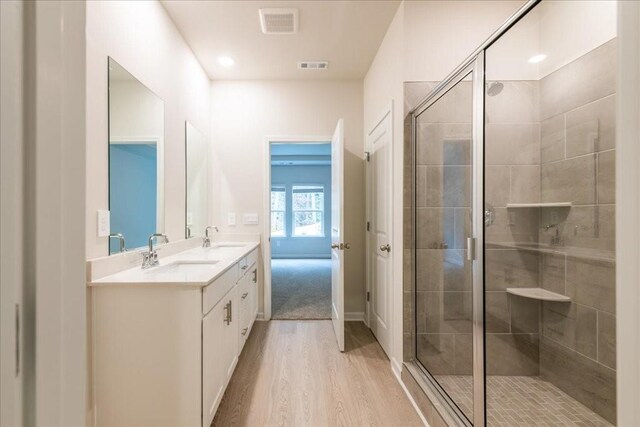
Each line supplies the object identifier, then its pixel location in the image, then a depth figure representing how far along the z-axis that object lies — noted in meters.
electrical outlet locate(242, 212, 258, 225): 3.48
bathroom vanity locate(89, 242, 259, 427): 1.45
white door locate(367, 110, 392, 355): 2.55
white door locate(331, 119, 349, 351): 2.66
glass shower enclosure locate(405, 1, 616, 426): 1.67
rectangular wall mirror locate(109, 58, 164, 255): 1.69
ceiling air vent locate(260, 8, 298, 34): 2.36
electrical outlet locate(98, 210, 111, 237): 1.57
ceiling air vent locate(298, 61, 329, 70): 3.14
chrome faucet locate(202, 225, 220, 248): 3.08
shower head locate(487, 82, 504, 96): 1.79
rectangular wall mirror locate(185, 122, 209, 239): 2.82
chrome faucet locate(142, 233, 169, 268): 1.89
